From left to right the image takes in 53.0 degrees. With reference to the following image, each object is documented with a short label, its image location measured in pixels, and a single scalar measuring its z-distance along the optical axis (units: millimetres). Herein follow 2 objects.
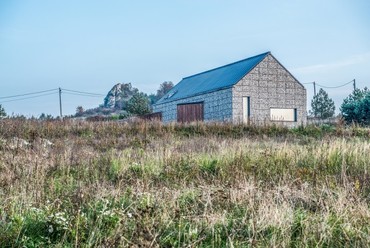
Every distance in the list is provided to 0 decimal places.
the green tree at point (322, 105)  45938
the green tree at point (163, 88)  88669
